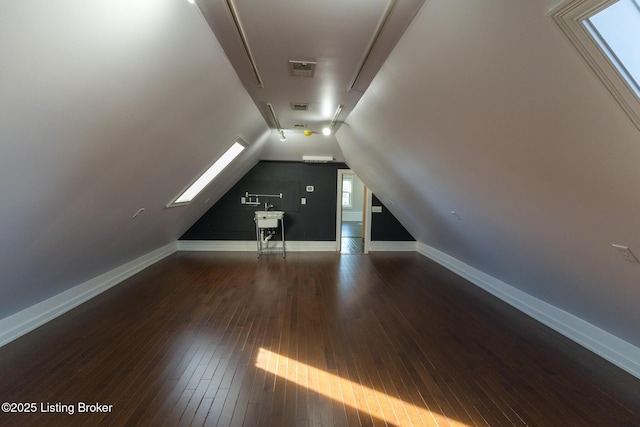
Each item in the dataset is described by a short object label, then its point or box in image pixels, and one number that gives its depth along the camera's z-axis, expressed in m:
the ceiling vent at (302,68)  2.20
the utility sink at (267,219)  6.08
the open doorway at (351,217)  6.79
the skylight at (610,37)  1.01
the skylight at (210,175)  4.43
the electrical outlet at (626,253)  1.74
